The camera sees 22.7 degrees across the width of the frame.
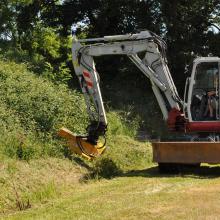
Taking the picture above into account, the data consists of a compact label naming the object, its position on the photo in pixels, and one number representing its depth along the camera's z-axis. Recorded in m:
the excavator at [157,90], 13.68
